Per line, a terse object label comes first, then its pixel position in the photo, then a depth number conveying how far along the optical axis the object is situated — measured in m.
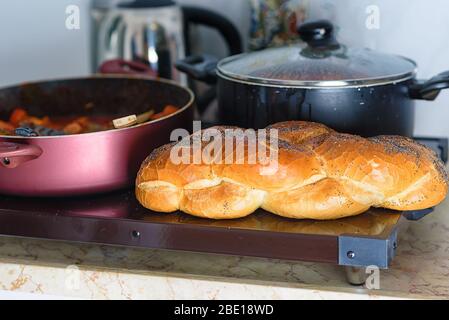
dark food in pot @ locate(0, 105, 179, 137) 1.07
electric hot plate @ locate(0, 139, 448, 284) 0.81
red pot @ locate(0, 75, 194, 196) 0.92
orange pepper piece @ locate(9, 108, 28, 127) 1.18
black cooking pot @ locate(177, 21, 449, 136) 0.99
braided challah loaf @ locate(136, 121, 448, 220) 0.84
